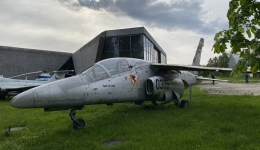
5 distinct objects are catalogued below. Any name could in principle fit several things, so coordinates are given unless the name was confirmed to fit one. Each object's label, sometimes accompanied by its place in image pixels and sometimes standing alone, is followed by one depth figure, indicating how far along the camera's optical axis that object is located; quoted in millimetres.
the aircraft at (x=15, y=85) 13101
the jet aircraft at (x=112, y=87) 4480
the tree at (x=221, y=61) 71918
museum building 18731
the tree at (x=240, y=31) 2421
